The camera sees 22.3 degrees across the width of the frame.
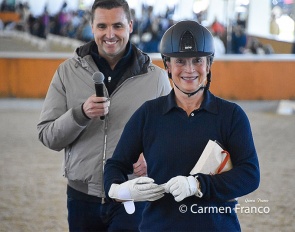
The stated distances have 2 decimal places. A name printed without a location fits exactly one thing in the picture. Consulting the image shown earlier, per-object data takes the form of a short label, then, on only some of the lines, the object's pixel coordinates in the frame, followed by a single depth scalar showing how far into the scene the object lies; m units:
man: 4.02
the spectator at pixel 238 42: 23.19
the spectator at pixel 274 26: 31.99
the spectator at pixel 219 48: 19.49
